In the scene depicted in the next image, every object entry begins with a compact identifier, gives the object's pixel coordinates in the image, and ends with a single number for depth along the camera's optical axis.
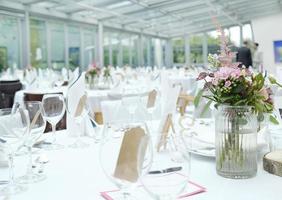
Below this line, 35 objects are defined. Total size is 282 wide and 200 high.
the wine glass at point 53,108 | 1.54
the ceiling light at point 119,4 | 10.86
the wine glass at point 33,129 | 1.18
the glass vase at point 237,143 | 1.13
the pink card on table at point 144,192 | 0.98
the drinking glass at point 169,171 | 0.84
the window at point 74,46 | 12.17
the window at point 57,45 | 11.35
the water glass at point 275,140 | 1.31
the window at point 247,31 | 17.82
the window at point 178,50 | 20.42
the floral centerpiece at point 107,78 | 6.02
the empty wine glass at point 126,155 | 0.83
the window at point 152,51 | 18.95
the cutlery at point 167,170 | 0.88
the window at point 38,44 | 10.45
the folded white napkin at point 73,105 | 1.74
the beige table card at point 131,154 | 0.82
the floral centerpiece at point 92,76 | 5.68
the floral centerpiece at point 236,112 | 1.13
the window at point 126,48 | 15.72
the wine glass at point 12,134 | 1.10
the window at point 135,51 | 16.75
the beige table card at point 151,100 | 2.88
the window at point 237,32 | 18.15
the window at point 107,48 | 14.07
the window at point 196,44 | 19.69
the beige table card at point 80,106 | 1.72
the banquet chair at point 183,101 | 2.57
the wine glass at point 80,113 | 1.71
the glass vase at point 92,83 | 5.66
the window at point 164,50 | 20.39
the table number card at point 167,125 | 1.02
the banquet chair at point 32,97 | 3.99
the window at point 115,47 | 14.74
